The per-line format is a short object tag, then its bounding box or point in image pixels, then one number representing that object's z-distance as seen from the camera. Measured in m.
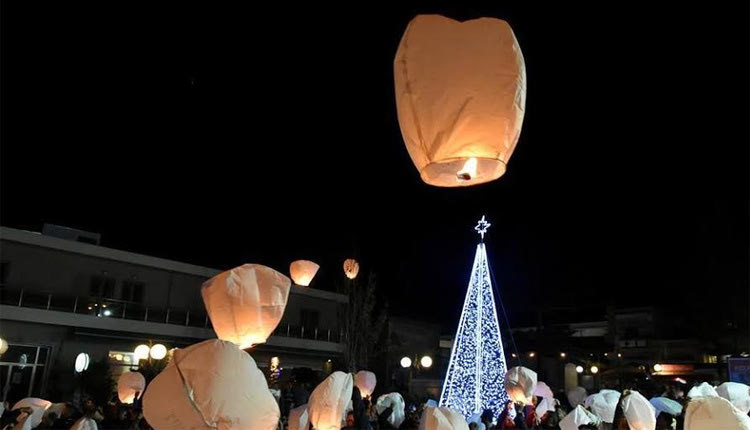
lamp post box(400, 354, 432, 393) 26.13
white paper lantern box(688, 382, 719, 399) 8.28
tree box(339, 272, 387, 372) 25.06
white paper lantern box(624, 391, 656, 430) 6.32
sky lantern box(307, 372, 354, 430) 7.11
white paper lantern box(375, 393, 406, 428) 10.91
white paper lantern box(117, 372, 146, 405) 12.23
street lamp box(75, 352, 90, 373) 17.36
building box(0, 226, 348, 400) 17.91
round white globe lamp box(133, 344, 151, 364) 15.78
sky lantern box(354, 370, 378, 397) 13.41
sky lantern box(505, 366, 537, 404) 11.66
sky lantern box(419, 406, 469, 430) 5.62
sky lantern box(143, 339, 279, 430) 4.03
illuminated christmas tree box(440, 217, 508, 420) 14.09
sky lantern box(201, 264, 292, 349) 6.23
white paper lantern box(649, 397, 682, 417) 8.69
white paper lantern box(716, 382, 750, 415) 8.10
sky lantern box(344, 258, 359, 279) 21.81
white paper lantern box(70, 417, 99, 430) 7.33
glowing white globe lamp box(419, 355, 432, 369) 16.52
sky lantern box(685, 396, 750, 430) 4.86
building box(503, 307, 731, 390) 25.14
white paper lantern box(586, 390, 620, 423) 9.20
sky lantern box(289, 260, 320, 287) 17.20
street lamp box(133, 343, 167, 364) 14.74
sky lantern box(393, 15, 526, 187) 3.28
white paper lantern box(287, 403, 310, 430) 8.10
